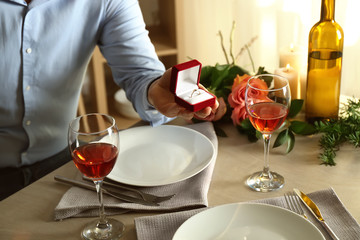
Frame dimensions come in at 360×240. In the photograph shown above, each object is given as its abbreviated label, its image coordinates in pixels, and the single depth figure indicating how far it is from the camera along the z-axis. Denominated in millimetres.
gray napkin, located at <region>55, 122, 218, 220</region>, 923
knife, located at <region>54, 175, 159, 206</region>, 942
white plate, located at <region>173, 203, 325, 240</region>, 805
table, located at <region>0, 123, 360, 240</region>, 902
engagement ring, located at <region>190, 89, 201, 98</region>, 1087
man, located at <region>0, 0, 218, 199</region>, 1356
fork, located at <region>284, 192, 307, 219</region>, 882
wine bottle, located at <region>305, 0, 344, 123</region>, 1163
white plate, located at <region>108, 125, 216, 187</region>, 1017
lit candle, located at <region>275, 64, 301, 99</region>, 1283
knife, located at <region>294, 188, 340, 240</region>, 820
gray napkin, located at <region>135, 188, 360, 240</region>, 835
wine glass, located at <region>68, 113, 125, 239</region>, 834
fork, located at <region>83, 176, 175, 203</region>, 947
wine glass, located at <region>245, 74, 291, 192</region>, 956
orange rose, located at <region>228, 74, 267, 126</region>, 1195
